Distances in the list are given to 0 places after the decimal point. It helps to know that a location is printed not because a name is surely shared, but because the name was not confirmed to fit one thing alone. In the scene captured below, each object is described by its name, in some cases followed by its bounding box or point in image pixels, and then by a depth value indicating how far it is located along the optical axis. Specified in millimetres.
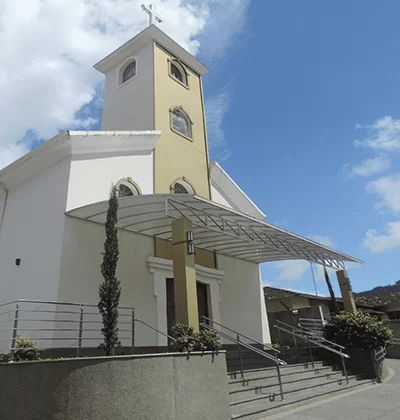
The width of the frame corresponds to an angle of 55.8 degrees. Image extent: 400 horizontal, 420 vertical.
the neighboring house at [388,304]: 23142
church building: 9438
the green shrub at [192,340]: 6906
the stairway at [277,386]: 7496
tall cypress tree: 6828
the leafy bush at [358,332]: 12219
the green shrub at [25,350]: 7254
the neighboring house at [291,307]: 18594
